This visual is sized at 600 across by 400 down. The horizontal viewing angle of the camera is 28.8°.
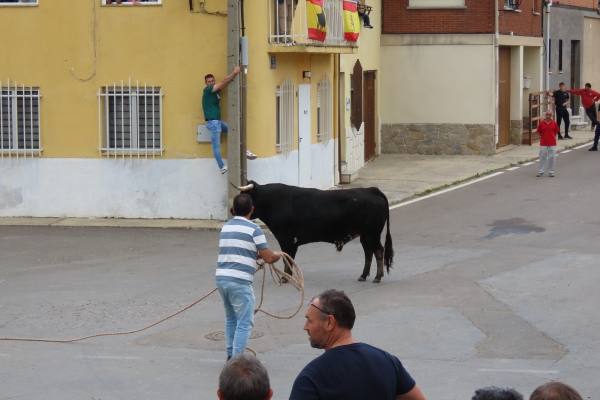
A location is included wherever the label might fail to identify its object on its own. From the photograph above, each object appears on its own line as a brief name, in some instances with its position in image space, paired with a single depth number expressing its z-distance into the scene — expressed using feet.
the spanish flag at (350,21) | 79.65
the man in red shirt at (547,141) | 88.94
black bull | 49.70
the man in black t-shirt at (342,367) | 18.49
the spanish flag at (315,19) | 71.56
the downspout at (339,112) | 87.20
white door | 77.51
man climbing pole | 67.31
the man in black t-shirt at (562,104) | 124.26
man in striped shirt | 34.17
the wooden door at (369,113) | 103.55
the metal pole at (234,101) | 67.05
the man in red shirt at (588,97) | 125.70
